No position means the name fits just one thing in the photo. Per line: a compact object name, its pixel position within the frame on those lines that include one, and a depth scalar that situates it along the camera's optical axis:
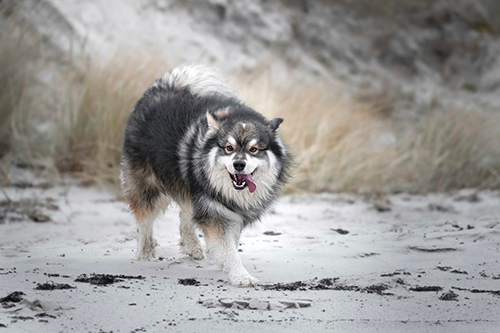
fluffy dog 9.33
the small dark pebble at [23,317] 6.57
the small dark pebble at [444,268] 9.05
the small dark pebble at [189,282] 8.60
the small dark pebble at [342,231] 12.07
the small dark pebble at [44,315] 6.71
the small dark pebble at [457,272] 8.86
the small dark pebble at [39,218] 13.14
